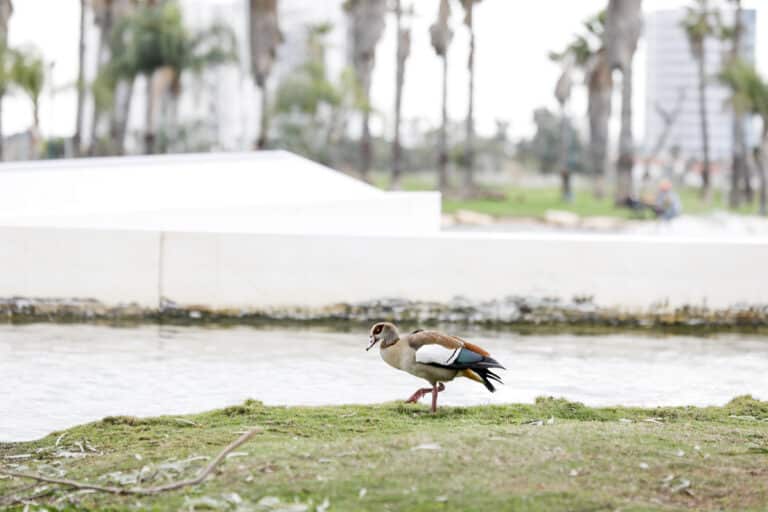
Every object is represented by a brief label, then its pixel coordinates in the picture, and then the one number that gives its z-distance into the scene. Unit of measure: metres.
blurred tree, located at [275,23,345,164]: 49.91
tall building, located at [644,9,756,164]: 175.88
